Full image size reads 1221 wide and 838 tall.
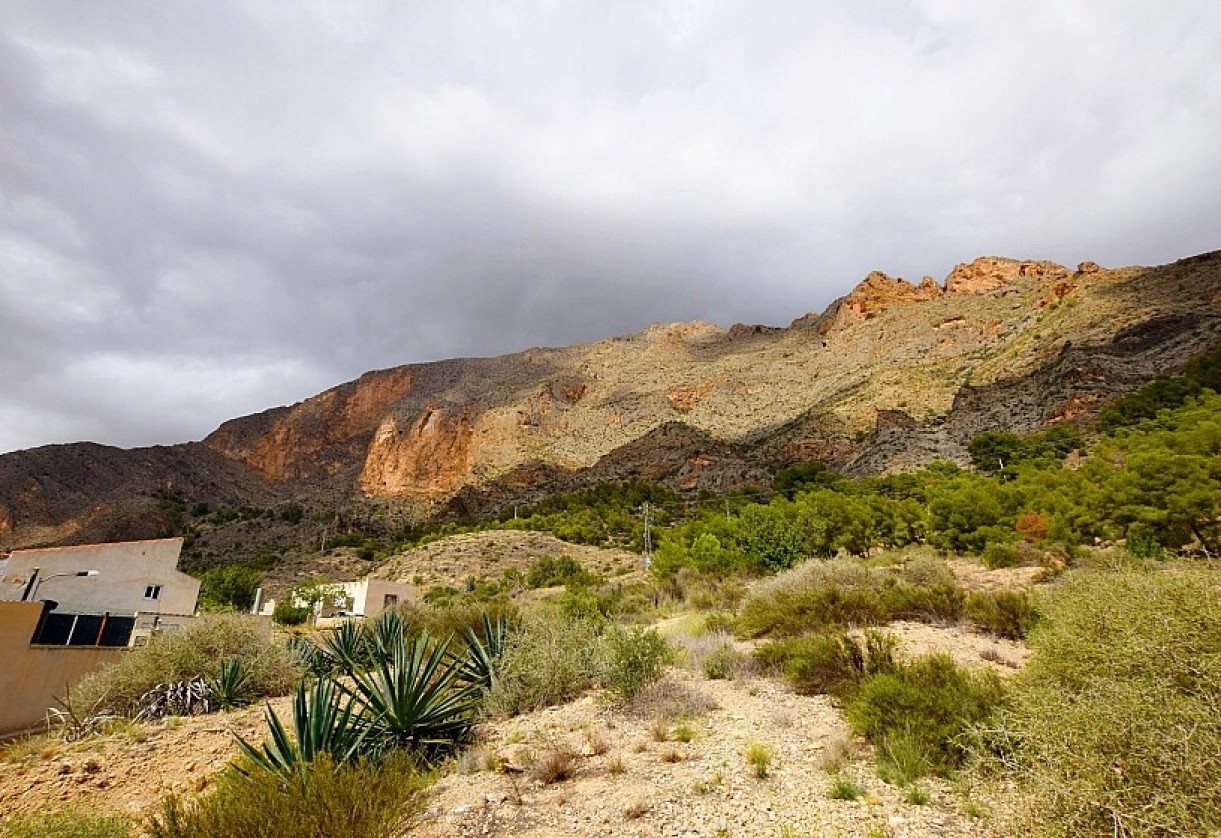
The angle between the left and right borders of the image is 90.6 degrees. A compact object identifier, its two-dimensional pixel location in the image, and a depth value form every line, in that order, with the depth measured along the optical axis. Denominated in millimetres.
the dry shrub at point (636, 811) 5133
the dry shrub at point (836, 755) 5809
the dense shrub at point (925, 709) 5707
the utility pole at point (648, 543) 34219
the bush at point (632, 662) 9034
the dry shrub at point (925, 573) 15423
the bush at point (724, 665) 10023
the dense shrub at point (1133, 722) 3139
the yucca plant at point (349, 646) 14867
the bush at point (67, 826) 4867
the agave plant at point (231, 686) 12344
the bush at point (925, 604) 12250
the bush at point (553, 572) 35406
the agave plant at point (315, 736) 6125
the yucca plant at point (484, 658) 10000
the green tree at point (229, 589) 33781
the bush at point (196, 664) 11977
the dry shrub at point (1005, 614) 10523
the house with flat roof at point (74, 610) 13242
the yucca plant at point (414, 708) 7387
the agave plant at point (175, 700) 11797
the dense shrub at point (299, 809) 4254
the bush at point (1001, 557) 20281
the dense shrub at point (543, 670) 9305
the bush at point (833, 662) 8086
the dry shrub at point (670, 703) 8096
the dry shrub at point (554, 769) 6238
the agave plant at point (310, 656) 14005
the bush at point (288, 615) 30284
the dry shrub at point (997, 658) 8476
